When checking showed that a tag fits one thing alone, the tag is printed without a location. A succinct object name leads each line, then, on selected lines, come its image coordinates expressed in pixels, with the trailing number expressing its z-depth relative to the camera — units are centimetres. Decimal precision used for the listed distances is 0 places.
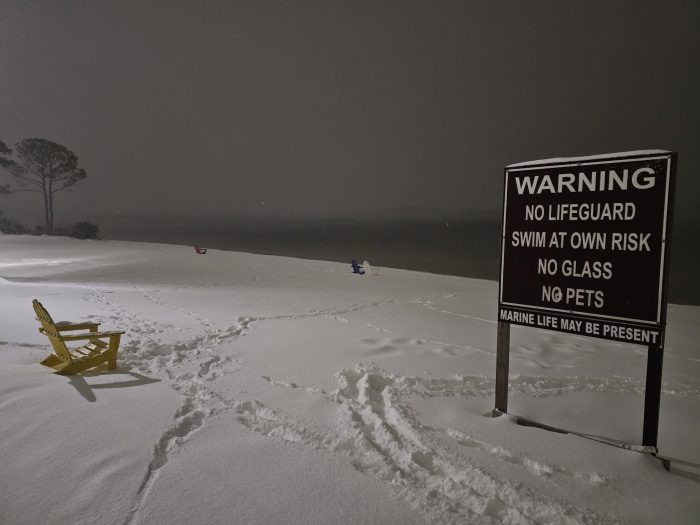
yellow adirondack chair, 455
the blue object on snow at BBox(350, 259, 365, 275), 1841
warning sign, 320
